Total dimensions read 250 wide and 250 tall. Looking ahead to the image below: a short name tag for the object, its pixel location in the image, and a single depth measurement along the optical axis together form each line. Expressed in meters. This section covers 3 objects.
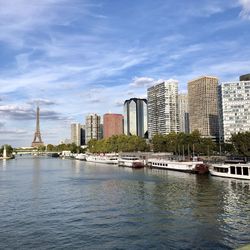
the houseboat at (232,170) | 70.58
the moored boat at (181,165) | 87.01
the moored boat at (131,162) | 119.91
